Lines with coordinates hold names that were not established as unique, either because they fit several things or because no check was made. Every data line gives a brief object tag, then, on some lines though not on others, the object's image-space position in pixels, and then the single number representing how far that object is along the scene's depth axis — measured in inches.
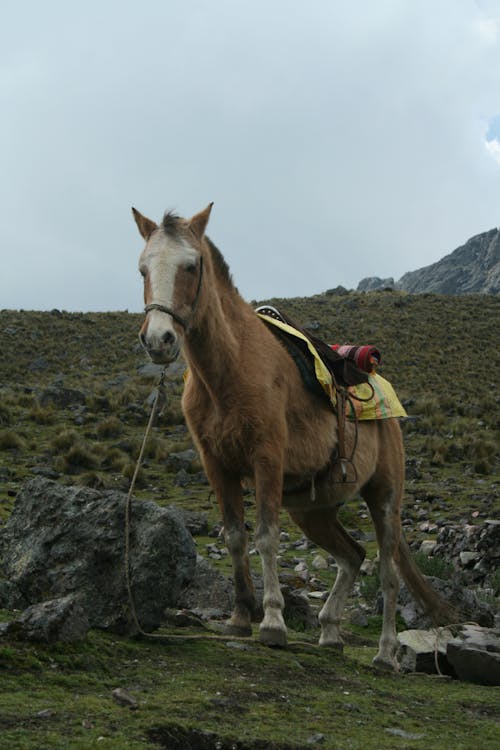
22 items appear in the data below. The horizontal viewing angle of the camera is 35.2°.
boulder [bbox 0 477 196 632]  229.9
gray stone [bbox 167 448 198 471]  730.2
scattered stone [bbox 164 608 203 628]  265.6
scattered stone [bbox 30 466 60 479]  661.3
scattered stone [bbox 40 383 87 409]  974.4
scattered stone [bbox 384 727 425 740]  169.2
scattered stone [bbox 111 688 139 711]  158.9
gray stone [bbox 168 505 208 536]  527.2
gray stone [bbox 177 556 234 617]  328.5
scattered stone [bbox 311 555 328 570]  466.9
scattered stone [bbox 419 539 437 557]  501.4
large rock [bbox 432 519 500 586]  451.8
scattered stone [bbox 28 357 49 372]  1370.6
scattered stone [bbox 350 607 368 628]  369.4
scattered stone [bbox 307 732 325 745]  151.0
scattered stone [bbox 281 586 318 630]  333.1
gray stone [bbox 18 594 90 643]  188.2
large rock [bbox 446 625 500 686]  257.3
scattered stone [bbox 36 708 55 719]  145.3
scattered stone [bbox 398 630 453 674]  274.5
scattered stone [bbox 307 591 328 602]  399.3
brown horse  223.3
